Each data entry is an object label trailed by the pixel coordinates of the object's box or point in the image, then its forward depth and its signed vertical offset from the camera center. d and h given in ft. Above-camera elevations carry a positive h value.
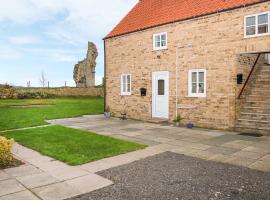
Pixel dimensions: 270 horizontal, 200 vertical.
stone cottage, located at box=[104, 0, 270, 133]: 38.14 +4.74
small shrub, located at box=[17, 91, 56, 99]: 106.42 -1.43
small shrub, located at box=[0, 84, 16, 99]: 101.71 -0.18
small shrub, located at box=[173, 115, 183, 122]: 44.12 -4.68
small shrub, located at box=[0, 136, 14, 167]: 21.62 -5.14
